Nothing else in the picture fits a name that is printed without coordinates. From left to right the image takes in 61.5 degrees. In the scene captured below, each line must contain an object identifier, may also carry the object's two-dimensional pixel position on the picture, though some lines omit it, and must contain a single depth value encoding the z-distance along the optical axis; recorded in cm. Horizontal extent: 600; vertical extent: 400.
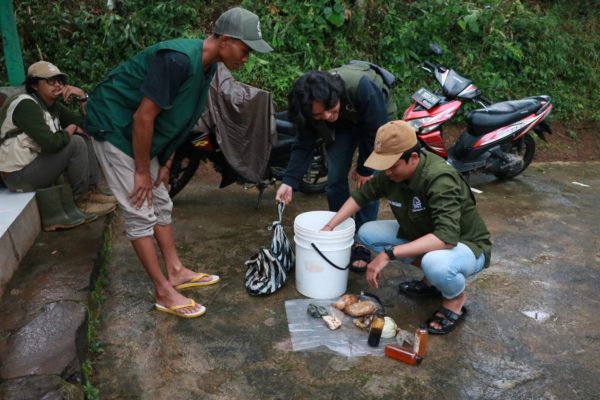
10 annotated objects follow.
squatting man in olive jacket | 262
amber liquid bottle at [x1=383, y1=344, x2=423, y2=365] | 261
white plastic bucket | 296
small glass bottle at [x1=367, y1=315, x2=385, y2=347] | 272
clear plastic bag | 273
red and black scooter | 498
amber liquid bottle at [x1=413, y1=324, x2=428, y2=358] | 263
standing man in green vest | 242
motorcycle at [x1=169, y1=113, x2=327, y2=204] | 412
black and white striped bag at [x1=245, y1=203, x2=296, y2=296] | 322
